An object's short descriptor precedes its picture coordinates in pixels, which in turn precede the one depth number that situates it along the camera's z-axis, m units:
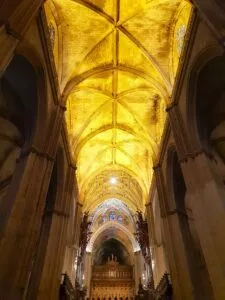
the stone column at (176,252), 8.51
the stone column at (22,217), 5.44
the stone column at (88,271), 21.32
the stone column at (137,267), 22.06
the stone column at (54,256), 8.18
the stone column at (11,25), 4.92
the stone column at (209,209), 5.77
